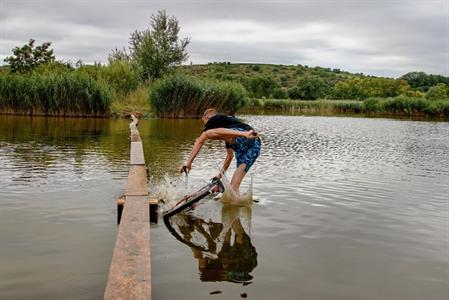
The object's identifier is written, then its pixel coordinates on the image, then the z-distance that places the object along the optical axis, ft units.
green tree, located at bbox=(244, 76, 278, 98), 281.13
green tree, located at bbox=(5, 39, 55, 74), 209.46
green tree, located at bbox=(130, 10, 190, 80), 157.79
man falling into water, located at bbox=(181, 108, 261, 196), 26.35
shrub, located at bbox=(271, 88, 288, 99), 275.59
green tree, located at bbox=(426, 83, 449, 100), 225.50
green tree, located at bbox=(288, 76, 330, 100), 295.69
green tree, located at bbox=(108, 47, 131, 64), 172.06
